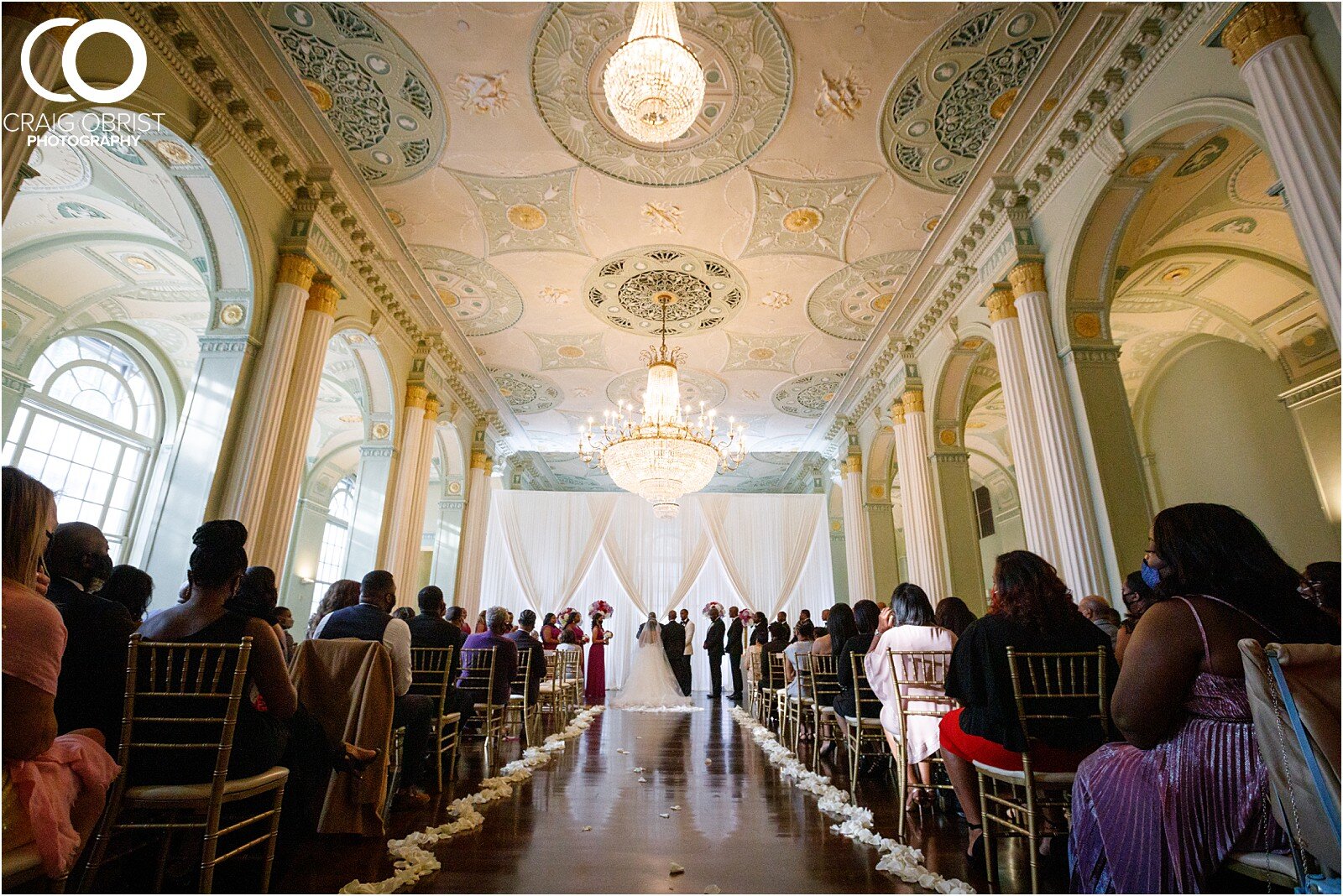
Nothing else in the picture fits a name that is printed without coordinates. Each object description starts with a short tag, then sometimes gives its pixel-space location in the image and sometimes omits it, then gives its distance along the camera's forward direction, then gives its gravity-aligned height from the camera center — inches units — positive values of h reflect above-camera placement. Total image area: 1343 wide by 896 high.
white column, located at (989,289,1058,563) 186.5 +69.2
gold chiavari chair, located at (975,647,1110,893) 81.0 -6.5
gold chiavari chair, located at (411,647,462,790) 139.5 -6.2
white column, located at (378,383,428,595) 284.7 +70.8
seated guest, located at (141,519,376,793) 73.2 +1.2
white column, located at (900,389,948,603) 274.8 +68.9
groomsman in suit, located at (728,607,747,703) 399.6 +3.9
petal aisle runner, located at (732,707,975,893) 81.4 -27.5
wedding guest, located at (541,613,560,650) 310.5 +8.6
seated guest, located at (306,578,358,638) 131.4 +11.2
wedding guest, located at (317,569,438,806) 116.5 +1.8
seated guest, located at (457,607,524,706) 182.4 -2.3
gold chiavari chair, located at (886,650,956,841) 114.0 -6.1
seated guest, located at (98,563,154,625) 105.7 +9.9
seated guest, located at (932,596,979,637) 136.6 +8.6
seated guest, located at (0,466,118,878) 52.2 -5.4
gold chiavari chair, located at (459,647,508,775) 178.2 -7.6
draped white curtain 489.7 +75.1
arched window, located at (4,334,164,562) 313.7 +112.4
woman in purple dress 56.4 -4.4
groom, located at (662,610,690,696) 386.0 +6.4
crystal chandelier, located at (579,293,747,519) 265.1 +84.4
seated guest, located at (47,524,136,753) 70.5 -1.5
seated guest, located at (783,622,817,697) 210.5 +1.8
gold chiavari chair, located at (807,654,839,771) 172.7 -8.3
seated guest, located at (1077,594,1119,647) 137.3 +10.2
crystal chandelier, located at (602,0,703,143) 130.9 +117.7
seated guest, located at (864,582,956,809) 115.2 +1.1
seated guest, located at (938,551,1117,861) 84.9 -2.3
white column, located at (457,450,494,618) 378.3 +70.4
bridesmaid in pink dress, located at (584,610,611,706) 350.3 -7.8
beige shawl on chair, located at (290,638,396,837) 98.8 -8.1
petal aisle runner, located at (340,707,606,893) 79.5 -27.8
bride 354.6 -16.8
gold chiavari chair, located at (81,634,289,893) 69.0 -9.6
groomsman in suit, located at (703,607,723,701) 389.1 +2.7
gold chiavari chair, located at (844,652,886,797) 131.4 -14.0
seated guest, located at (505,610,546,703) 213.9 +1.4
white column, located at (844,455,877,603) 368.5 +69.5
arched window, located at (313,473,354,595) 518.0 +95.4
